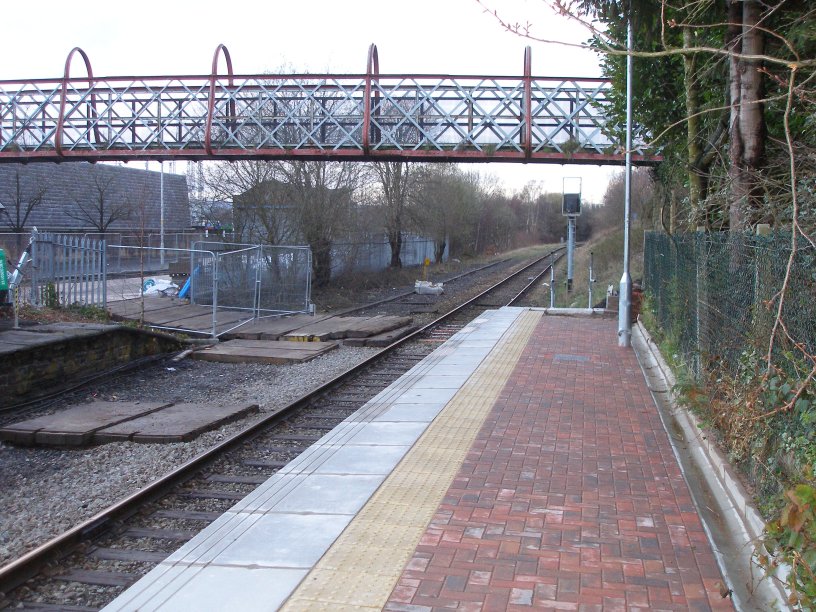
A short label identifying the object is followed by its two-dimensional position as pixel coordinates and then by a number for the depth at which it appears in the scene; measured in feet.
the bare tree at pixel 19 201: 111.75
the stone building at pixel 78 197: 119.34
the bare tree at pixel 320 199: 96.58
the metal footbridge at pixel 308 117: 65.16
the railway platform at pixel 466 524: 15.17
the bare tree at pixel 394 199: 135.64
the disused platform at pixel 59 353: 35.09
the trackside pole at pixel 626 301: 48.16
